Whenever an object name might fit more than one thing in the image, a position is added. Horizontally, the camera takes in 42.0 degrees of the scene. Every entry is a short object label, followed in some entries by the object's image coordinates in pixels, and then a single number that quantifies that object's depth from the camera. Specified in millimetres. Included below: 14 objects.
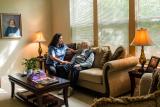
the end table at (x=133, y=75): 3339
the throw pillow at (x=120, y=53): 3830
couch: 3476
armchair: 1357
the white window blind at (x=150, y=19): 3742
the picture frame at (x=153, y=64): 3370
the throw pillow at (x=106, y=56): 4098
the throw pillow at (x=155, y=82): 1707
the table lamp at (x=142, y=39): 3289
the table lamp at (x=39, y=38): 5730
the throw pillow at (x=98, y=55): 4289
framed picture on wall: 5410
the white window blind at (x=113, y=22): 4277
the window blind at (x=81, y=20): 5094
